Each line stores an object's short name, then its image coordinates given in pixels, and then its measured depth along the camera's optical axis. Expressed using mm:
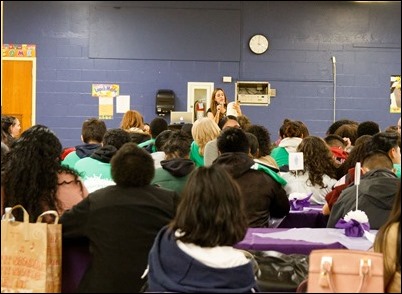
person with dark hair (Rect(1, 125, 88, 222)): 3359
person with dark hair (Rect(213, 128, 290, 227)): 4488
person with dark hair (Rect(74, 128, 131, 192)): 4969
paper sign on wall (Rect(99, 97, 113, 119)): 11070
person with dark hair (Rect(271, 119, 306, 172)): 6477
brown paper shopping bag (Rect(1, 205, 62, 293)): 2793
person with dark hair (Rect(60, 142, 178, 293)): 3102
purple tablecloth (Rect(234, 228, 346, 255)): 3545
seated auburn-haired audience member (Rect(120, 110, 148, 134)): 7523
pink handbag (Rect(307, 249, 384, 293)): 2309
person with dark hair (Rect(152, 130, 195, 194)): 4434
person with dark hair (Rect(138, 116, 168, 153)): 7016
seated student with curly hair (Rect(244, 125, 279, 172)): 5354
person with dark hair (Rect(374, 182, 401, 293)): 2443
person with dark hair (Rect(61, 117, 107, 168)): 5855
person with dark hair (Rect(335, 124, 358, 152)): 7258
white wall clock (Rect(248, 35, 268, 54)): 11156
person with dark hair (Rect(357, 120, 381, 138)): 6914
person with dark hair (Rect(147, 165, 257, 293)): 2510
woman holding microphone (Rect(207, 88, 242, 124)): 8430
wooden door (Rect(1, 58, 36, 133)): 11031
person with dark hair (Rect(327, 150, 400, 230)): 4074
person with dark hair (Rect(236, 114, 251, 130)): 7184
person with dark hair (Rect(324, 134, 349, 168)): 6289
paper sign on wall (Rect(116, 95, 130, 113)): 11055
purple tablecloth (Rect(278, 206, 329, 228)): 4988
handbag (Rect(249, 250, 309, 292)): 2945
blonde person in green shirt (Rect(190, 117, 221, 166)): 5820
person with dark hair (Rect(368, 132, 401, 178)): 4527
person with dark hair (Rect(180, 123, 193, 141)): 7151
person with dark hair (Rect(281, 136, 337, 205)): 5465
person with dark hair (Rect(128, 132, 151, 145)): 6863
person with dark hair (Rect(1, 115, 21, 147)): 6504
